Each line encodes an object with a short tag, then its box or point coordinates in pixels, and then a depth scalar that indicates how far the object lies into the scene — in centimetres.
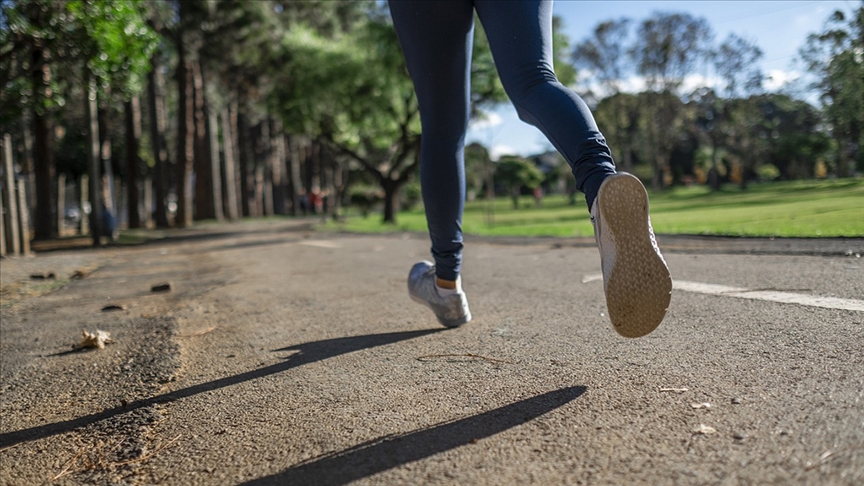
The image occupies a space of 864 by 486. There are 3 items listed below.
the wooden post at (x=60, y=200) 2086
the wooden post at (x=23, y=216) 1047
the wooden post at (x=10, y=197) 966
